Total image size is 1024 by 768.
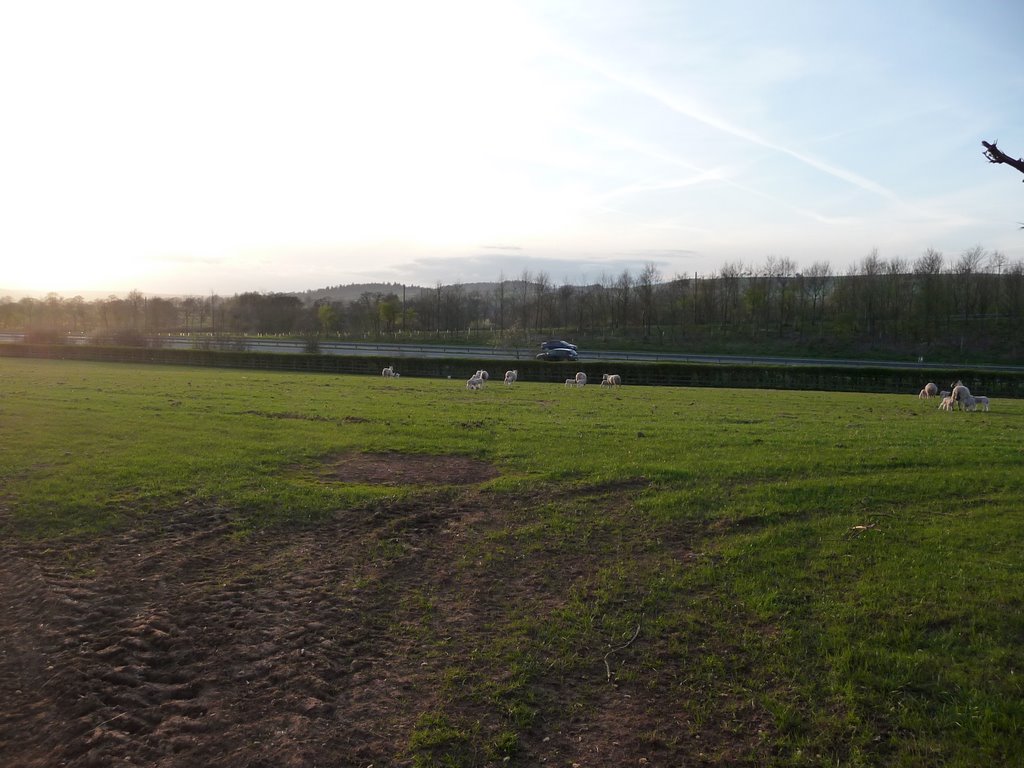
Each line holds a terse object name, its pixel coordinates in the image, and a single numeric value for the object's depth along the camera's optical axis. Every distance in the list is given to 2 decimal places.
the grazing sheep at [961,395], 23.38
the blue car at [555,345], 58.56
